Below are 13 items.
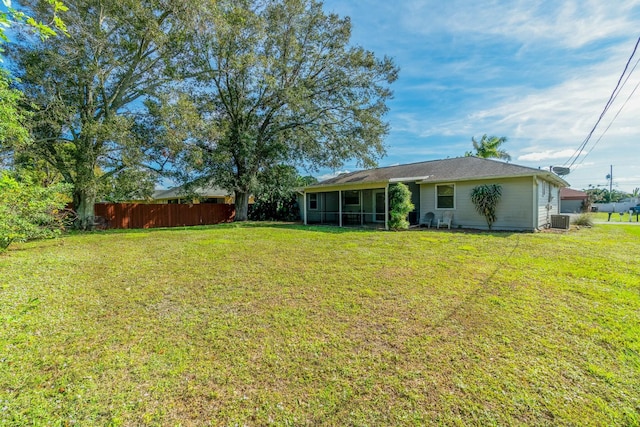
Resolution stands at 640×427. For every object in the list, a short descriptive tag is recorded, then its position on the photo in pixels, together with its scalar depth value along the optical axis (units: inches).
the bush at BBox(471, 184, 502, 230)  450.3
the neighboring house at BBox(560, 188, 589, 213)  1059.4
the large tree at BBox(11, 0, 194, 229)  427.2
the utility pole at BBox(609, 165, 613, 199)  1922.9
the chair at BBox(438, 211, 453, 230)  500.2
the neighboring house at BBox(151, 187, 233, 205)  957.2
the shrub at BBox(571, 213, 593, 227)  562.9
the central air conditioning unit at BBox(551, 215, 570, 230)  492.7
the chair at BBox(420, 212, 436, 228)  529.3
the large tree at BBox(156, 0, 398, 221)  567.2
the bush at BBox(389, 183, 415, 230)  467.5
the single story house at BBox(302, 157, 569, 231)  440.1
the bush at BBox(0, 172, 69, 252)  243.9
